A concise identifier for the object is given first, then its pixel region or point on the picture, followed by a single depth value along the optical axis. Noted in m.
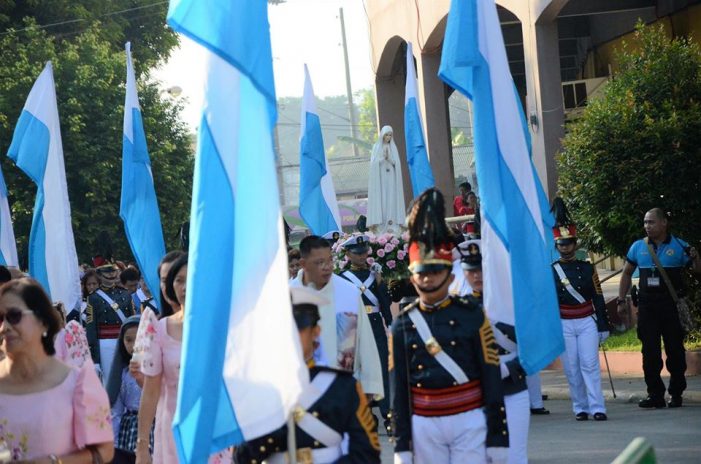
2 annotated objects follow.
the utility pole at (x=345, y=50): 86.12
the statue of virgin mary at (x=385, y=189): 21.58
